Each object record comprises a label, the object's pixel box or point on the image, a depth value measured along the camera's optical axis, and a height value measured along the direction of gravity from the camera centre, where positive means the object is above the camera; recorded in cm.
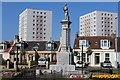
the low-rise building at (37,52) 3481 -250
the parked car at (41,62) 2691 -375
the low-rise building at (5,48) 3567 -167
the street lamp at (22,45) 3578 -89
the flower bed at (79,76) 1283 -304
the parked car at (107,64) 2706 -410
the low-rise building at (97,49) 3114 -162
